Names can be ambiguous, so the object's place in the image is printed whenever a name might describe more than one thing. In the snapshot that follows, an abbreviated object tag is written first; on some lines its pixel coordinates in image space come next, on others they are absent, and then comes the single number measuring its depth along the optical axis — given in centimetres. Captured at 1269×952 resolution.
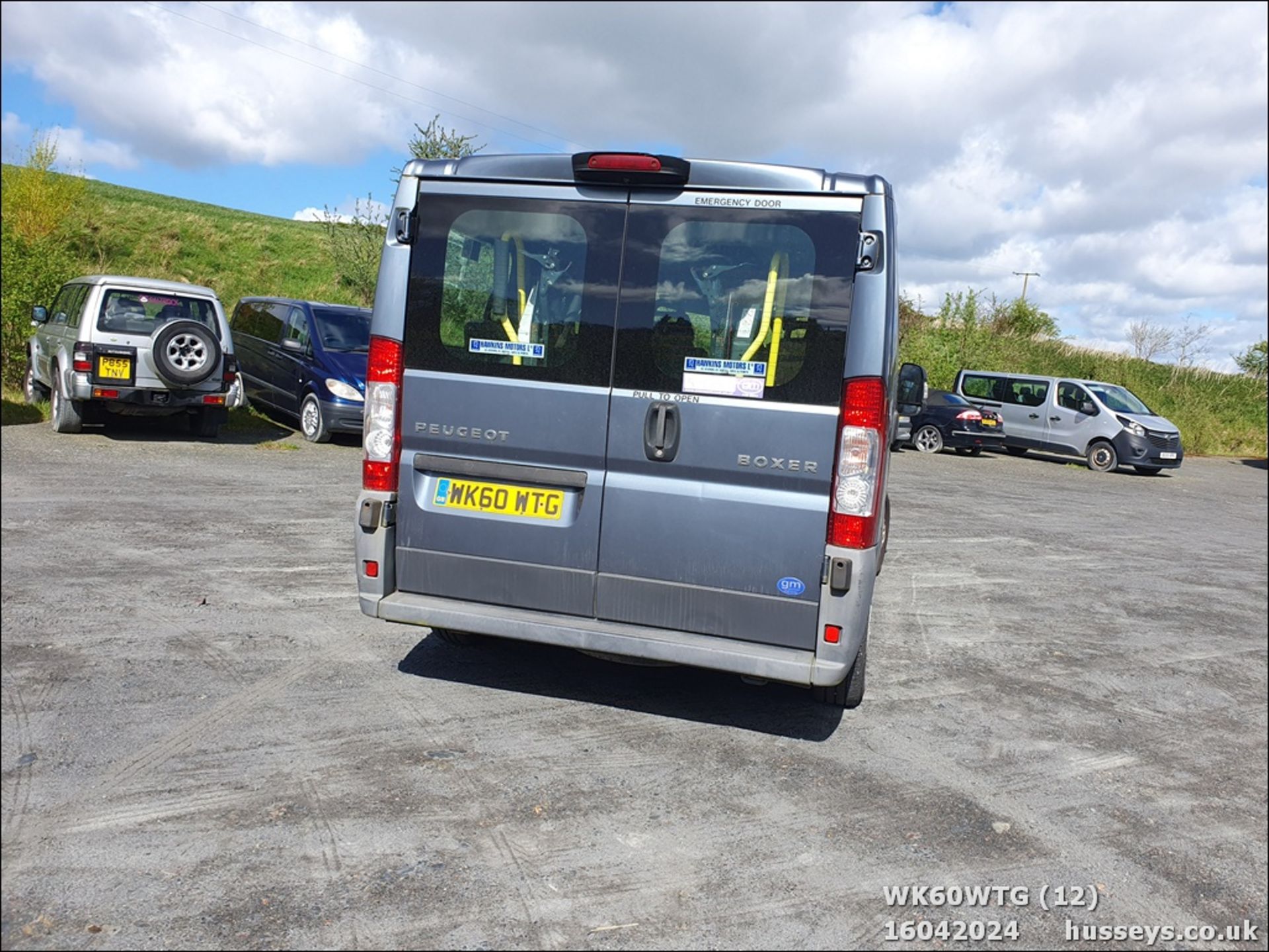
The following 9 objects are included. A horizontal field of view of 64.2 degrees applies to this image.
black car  2059
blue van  1312
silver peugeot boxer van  400
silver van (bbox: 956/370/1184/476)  1994
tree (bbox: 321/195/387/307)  2252
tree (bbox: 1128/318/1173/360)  3306
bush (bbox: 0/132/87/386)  1393
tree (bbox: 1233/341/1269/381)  2827
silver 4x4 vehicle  1102
